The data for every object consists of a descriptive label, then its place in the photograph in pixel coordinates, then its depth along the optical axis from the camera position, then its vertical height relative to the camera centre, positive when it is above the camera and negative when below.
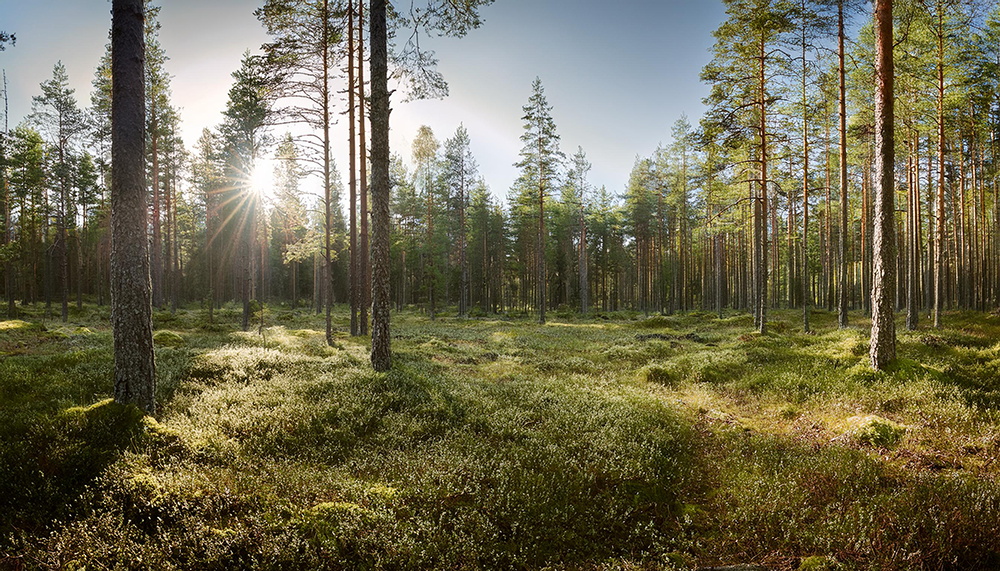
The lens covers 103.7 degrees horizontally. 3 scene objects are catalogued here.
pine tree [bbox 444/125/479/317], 37.19 +11.12
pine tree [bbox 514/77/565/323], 29.45 +9.68
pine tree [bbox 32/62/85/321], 32.09 +14.38
